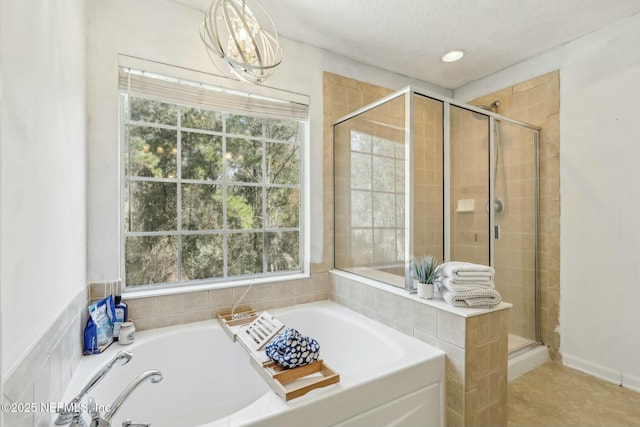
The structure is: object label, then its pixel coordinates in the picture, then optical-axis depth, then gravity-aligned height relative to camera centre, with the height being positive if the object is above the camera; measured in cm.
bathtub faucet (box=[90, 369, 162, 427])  102 -66
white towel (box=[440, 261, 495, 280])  164 -32
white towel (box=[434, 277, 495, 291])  161 -39
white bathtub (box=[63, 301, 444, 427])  122 -83
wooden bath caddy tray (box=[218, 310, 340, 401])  122 -69
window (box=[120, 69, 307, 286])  193 +21
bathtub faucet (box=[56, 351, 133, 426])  100 -65
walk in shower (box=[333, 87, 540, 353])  198 +16
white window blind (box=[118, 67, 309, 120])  184 +80
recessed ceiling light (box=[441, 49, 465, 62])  252 +135
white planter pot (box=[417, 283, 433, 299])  172 -45
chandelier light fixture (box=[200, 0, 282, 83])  135 +80
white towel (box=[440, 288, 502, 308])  156 -45
